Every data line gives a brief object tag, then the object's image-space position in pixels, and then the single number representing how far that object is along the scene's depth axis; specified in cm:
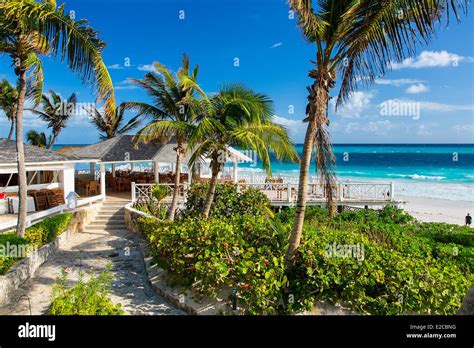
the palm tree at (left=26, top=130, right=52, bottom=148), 3518
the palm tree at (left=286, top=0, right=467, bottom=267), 502
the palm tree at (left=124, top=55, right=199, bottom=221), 1188
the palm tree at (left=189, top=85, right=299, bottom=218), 828
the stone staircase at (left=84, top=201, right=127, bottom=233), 1358
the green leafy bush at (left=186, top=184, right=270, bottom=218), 1177
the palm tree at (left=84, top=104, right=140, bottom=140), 3256
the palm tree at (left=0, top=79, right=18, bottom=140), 2611
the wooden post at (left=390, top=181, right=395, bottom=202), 1605
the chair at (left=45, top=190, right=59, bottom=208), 1447
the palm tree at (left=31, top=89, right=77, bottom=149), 3108
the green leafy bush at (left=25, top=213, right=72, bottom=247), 938
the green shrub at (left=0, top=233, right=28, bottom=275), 706
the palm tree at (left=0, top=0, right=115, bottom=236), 789
